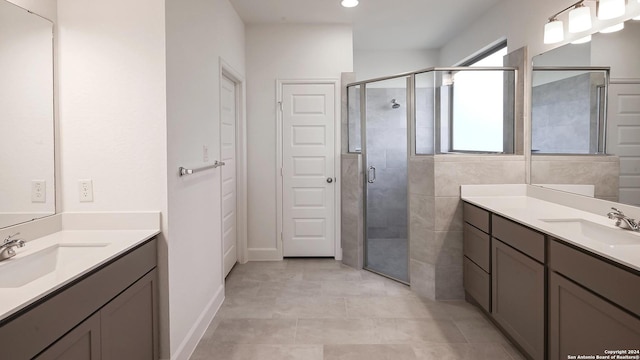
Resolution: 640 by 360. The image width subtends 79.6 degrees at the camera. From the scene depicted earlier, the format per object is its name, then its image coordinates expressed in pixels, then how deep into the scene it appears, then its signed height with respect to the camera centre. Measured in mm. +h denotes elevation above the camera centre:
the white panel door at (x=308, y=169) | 4426 -27
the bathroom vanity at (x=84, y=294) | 1172 -460
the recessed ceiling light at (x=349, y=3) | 3732 +1610
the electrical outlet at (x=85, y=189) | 2061 -116
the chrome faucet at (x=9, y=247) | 1510 -320
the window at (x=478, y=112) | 3391 +489
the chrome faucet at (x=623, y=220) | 1983 -294
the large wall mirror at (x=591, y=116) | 2139 +322
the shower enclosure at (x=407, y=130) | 3385 +340
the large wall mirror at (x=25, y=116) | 1674 +242
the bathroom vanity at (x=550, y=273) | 1534 -546
